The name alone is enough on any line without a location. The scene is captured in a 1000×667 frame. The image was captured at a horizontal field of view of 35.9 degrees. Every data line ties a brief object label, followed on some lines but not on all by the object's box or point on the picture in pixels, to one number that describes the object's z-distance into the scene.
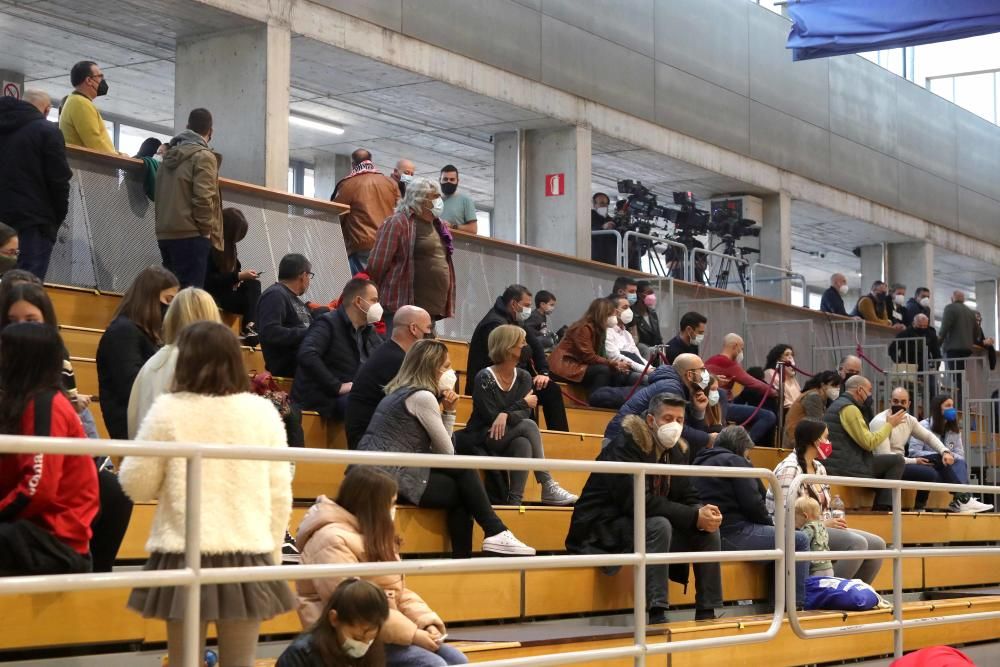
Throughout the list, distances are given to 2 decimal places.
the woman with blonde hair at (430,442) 7.42
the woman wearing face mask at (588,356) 12.95
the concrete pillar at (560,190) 19.00
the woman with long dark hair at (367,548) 5.17
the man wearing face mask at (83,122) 10.91
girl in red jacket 4.87
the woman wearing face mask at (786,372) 14.05
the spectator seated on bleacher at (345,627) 4.75
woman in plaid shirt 10.46
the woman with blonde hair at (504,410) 8.77
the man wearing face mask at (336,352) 8.97
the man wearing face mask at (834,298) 21.59
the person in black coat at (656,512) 7.64
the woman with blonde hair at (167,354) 5.53
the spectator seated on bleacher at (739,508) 8.70
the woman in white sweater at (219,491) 4.49
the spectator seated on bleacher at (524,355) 10.30
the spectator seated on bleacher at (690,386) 10.05
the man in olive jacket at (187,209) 10.04
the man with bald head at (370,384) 8.15
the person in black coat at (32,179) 9.09
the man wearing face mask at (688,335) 13.38
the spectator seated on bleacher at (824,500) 9.52
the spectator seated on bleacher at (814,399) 12.71
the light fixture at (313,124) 19.27
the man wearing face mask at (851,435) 12.26
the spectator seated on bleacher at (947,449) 14.24
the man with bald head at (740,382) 13.69
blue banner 15.10
